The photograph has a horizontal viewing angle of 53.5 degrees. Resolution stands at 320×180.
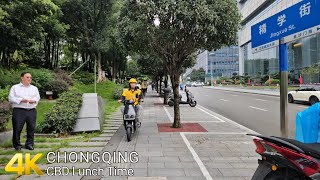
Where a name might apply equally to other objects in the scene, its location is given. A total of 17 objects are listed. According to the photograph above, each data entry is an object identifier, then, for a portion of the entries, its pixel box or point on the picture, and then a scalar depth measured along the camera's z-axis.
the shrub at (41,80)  14.45
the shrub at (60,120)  8.49
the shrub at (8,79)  13.96
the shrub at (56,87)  14.60
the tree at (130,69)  55.06
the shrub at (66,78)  17.68
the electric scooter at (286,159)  2.68
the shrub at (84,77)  28.22
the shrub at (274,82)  48.64
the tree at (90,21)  25.70
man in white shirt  6.41
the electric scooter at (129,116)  8.20
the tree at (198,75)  106.22
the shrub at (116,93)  22.56
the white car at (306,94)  18.96
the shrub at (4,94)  9.46
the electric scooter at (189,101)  18.81
